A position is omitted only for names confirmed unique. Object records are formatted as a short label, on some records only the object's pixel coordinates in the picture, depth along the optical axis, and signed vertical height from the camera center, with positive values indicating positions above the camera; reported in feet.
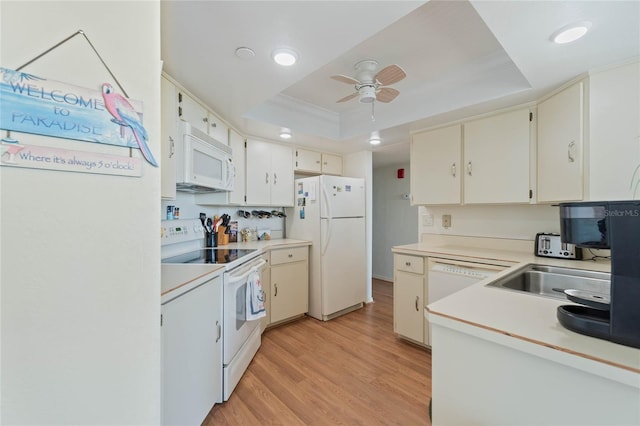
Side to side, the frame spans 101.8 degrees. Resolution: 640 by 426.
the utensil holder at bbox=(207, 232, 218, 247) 8.57 -0.89
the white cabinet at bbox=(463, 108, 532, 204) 6.90 +1.51
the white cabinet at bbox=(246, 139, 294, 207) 9.48 +1.46
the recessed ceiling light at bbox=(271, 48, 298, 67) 4.71 +2.90
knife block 8.93 -0.85
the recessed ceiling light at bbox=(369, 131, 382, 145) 9.41 +2.83
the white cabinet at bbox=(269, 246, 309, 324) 9.03 -2.59
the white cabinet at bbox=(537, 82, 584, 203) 5.64 +1.52
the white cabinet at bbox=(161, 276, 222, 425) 3.95 -2.46
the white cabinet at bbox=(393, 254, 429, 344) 7.67 -2.61
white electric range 5.64 -1.41
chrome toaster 6.30 -0.91
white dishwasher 6.47 -1.64
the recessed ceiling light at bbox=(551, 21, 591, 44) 4.06 +2.90
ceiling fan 6.34 +3.10
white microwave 5.83 +1.27
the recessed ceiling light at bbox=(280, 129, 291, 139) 9.01 +2.80
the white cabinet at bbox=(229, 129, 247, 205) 8.70 +1.64
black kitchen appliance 2.25 -0.71
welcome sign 1.68 +0.72
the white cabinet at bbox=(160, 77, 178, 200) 5.22 +1.60
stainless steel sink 4.85 -1.33
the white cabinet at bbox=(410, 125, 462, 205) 8.11 +1.51
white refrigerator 9.87 -0.97
